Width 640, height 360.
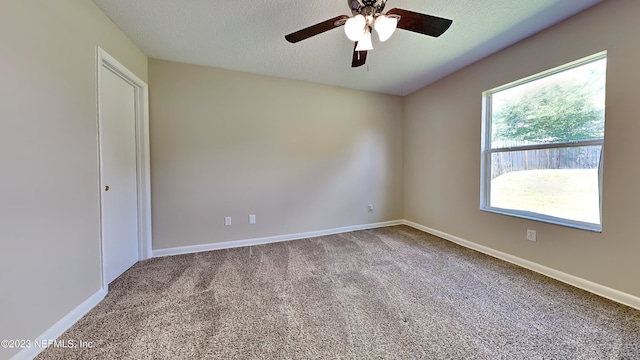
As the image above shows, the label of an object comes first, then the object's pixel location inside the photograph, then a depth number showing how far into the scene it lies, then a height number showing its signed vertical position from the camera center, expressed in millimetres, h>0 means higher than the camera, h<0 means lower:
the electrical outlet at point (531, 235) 2322 -653
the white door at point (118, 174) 2078 +11
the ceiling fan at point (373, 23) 1404 +1032
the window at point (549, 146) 1958 +302
